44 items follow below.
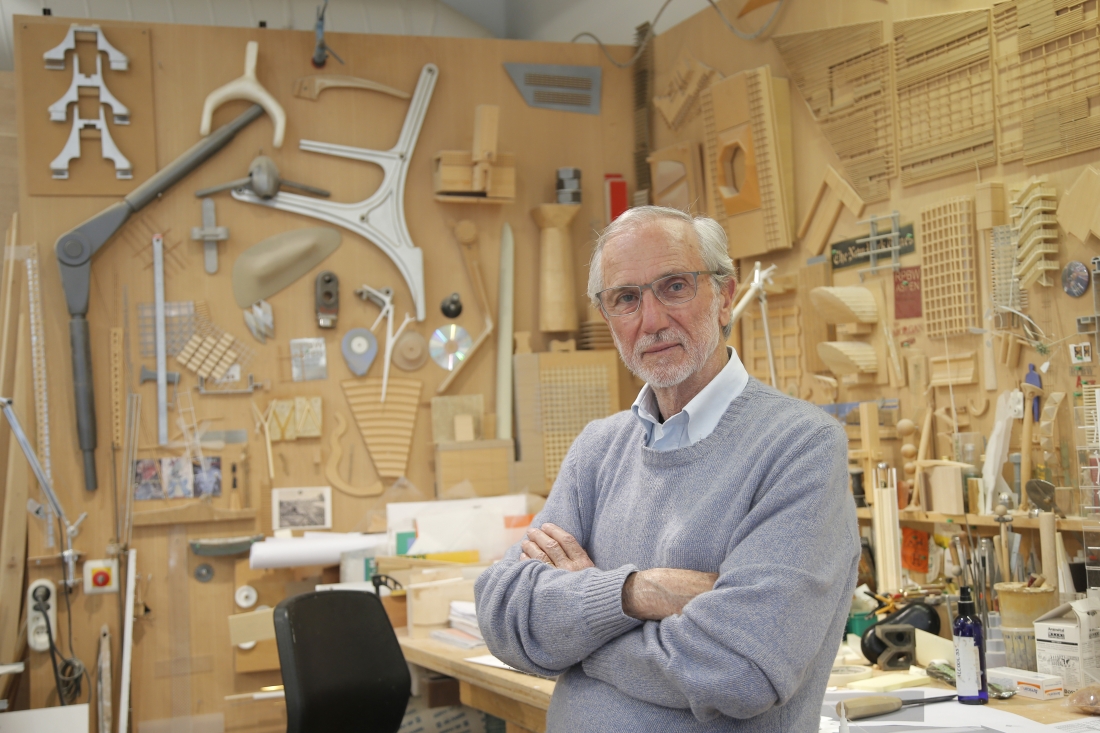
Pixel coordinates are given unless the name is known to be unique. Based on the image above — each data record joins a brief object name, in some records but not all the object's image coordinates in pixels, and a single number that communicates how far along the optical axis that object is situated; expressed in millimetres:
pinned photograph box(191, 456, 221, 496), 4375
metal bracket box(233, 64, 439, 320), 4566
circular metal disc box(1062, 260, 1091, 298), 2828
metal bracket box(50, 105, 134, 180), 4289
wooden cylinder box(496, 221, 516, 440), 4637
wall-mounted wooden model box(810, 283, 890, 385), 3523
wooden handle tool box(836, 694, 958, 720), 2240
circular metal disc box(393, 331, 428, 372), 4609
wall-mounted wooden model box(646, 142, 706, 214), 4430
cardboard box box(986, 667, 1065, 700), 2357
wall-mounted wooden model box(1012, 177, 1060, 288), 2928
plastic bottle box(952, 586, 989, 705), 2322
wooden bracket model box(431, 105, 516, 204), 4547
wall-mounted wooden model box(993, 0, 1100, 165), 2836
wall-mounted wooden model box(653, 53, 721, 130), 4387
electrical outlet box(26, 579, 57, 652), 4113
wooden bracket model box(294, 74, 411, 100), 4578
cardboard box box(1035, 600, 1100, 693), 2396
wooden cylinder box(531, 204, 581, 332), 4699
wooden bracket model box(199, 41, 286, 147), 4398
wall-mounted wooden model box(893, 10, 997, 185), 3146
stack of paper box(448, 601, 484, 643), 3279
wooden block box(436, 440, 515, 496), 4496
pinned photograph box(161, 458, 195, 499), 4340
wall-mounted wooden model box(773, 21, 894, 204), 3529
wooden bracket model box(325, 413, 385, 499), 4496
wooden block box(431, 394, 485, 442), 4570
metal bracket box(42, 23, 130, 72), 4297
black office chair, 2654
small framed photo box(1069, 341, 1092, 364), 2820
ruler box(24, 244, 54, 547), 4203
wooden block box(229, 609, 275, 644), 3926
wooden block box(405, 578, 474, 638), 3482
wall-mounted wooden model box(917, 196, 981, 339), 3195
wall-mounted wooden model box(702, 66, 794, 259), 3941
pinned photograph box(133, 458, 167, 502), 4309
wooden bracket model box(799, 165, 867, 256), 3699
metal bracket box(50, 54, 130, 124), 4293
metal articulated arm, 4207
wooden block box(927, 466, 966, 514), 3088
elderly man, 1511
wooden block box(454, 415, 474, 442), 4523
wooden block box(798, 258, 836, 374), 3820
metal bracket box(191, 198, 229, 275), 4426
